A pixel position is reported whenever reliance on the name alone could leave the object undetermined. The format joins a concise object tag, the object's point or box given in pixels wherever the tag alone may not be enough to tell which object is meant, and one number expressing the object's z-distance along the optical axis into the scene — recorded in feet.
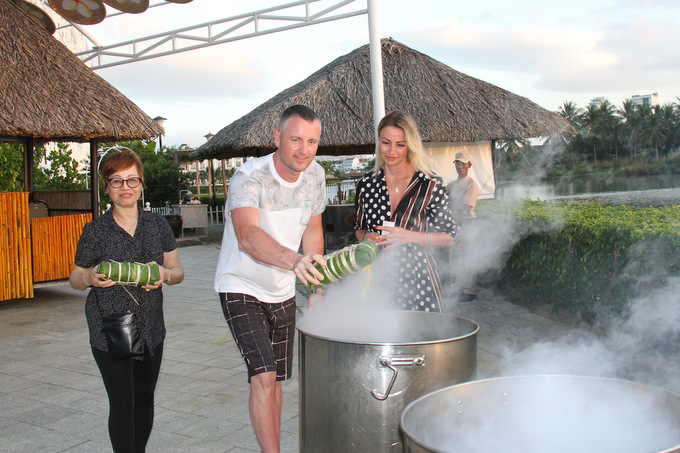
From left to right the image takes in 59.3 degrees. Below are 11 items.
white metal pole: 22.18
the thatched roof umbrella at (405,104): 36.06
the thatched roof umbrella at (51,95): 23.69
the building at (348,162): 223.20
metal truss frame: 26.73
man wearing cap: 22.62
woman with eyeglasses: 8.73
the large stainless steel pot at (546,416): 5.86
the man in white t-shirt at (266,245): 8.71
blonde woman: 10.05
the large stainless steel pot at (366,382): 6.74
